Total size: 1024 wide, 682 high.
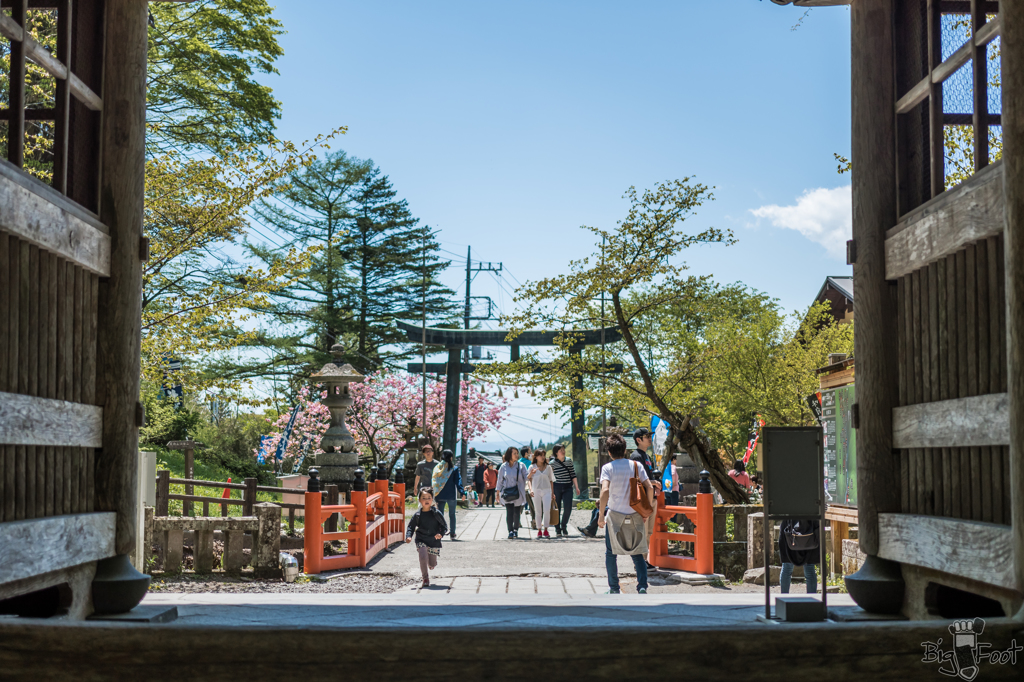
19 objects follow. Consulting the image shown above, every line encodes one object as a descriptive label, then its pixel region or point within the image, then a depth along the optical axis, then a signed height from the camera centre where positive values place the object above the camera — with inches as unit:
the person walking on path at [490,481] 1128.2 -85.8
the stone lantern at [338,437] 587.6 -16.1
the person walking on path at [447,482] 550.6 -43.0
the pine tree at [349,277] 1503.4 +238.0
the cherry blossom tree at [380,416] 1379.2 -4.9
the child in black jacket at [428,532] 374.0 -50.0
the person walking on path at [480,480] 1009.5 -77.4
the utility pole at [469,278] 1654.7 +253.2
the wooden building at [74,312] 180.9 +22.9
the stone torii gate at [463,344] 1132.5 +89.2
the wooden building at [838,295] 1286.9 +181.8
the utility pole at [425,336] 1232.2 +105.3
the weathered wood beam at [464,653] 146.2 -39.1
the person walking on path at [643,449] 412.2 -16.8
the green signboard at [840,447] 438.0 -17.2
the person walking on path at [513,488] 599.8 -50.6
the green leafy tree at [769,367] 989.2 +50.1
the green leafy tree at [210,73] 647.8 +253.5
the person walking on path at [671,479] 675.4 -51.1
